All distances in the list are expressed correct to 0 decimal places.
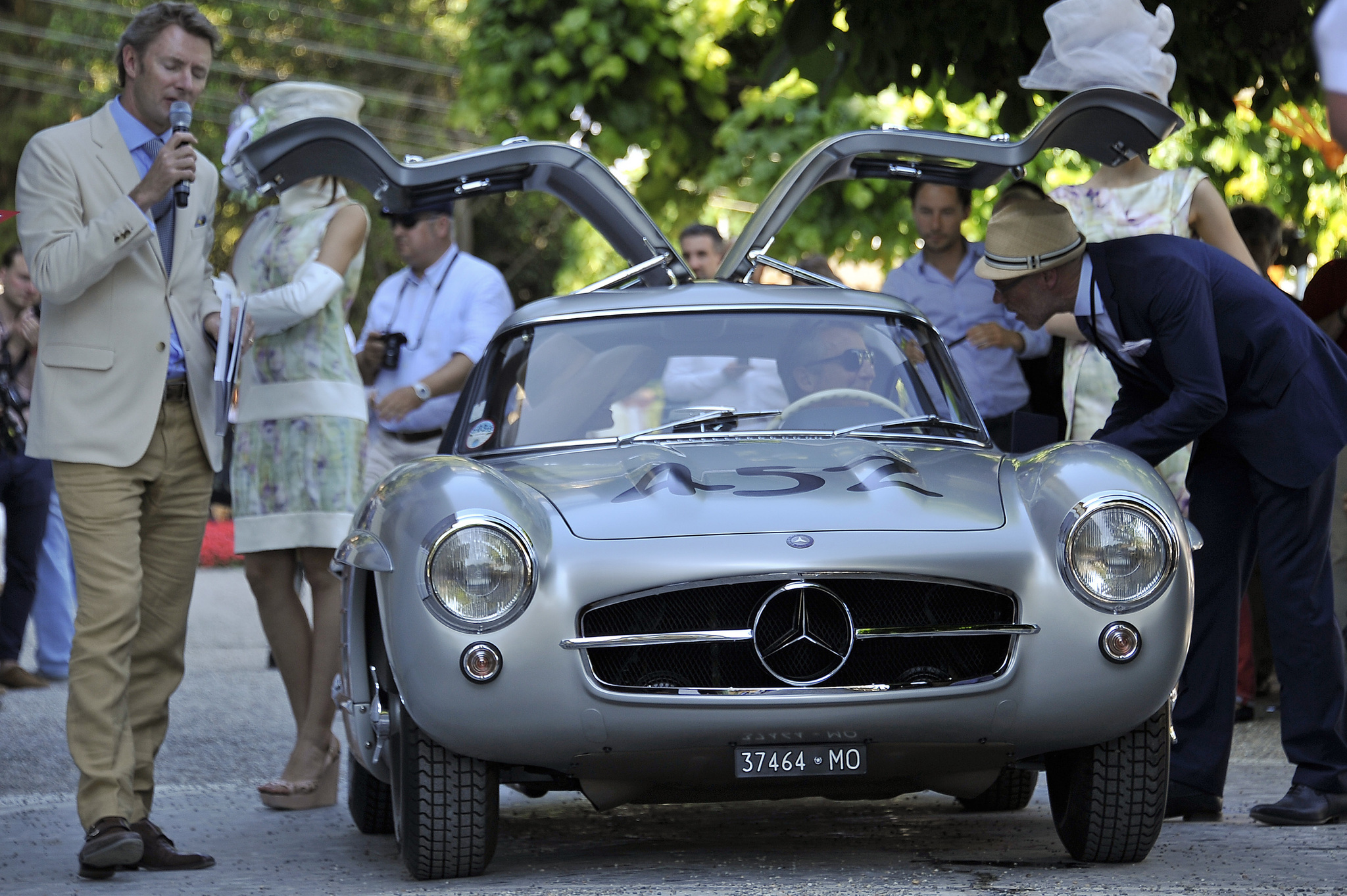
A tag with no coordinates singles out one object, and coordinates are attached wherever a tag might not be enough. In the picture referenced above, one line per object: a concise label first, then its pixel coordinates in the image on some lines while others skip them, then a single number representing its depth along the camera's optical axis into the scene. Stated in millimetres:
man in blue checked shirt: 13305
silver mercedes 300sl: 7758
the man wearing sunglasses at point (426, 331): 13930
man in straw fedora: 9727
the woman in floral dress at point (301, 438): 11953
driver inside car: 10102
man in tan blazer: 9430
